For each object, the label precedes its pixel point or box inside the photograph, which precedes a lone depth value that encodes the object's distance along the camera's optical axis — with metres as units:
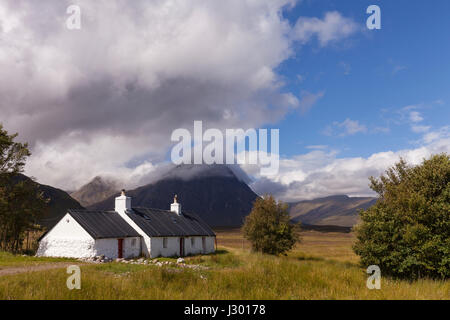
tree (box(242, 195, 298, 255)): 35.97
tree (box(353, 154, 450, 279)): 17.44
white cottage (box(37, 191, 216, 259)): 33.56
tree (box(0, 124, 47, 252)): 36.88
